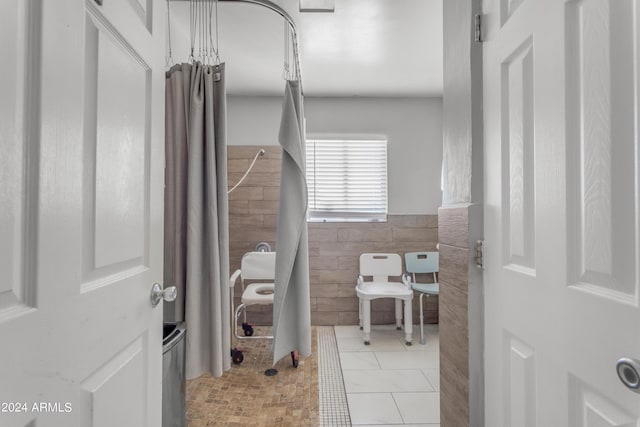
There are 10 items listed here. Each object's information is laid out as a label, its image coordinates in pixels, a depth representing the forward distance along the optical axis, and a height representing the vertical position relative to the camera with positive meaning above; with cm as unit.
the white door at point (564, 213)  57 +1
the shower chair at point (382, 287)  296 -69
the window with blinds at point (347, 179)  357 +42
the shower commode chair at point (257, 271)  286 -48
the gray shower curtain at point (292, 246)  191 -17
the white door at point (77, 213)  49 +1
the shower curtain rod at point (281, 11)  185 +124
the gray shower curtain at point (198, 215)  153 +1
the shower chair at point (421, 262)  338 -48
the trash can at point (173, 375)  127 -66
